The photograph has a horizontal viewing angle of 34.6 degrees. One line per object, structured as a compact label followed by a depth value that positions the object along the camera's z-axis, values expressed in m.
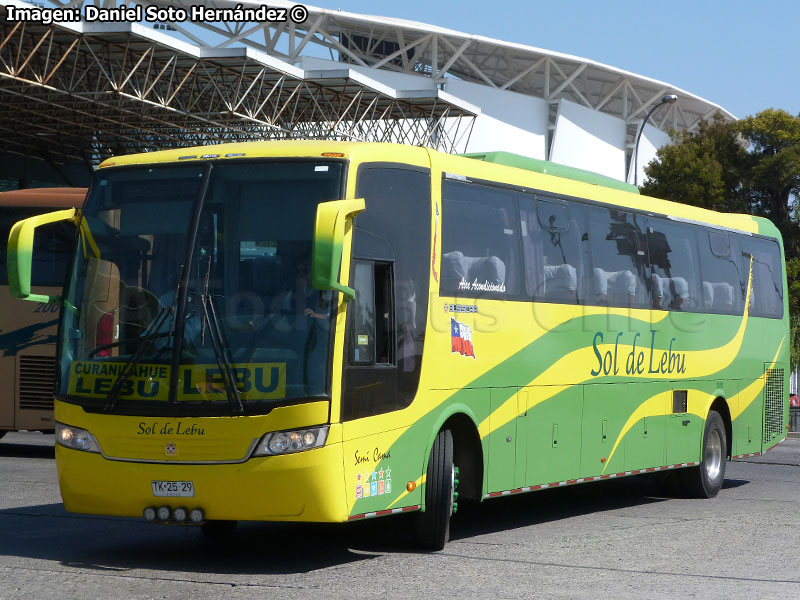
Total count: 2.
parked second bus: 17.56
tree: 46.84
